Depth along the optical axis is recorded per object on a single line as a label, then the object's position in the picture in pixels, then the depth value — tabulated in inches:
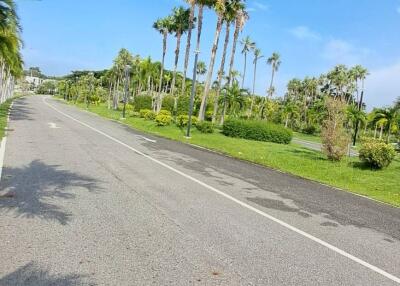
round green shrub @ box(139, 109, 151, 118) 1738.7
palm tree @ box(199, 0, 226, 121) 1389.0
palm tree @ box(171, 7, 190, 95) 2066.9
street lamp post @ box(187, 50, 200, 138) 1075.9
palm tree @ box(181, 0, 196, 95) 1550.7
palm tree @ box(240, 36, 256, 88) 2699.6
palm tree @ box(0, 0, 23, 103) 839.7
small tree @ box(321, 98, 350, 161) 802.2
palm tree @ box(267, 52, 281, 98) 3239.2
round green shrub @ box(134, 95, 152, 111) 2460.3
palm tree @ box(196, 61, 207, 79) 3879.9
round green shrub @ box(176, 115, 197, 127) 1348.4
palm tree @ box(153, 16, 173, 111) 2133.4
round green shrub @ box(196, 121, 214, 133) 1246.9
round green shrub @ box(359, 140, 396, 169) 735.7
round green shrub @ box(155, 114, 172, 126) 1368.1
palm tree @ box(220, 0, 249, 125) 1776.6
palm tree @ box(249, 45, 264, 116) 2888.3
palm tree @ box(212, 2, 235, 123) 1465.3
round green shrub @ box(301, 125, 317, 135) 2583.7
